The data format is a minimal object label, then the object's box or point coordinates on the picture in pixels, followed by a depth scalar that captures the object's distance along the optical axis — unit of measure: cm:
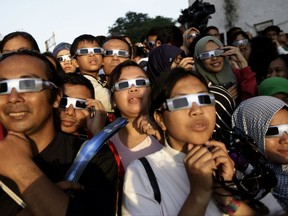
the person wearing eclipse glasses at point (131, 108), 298
